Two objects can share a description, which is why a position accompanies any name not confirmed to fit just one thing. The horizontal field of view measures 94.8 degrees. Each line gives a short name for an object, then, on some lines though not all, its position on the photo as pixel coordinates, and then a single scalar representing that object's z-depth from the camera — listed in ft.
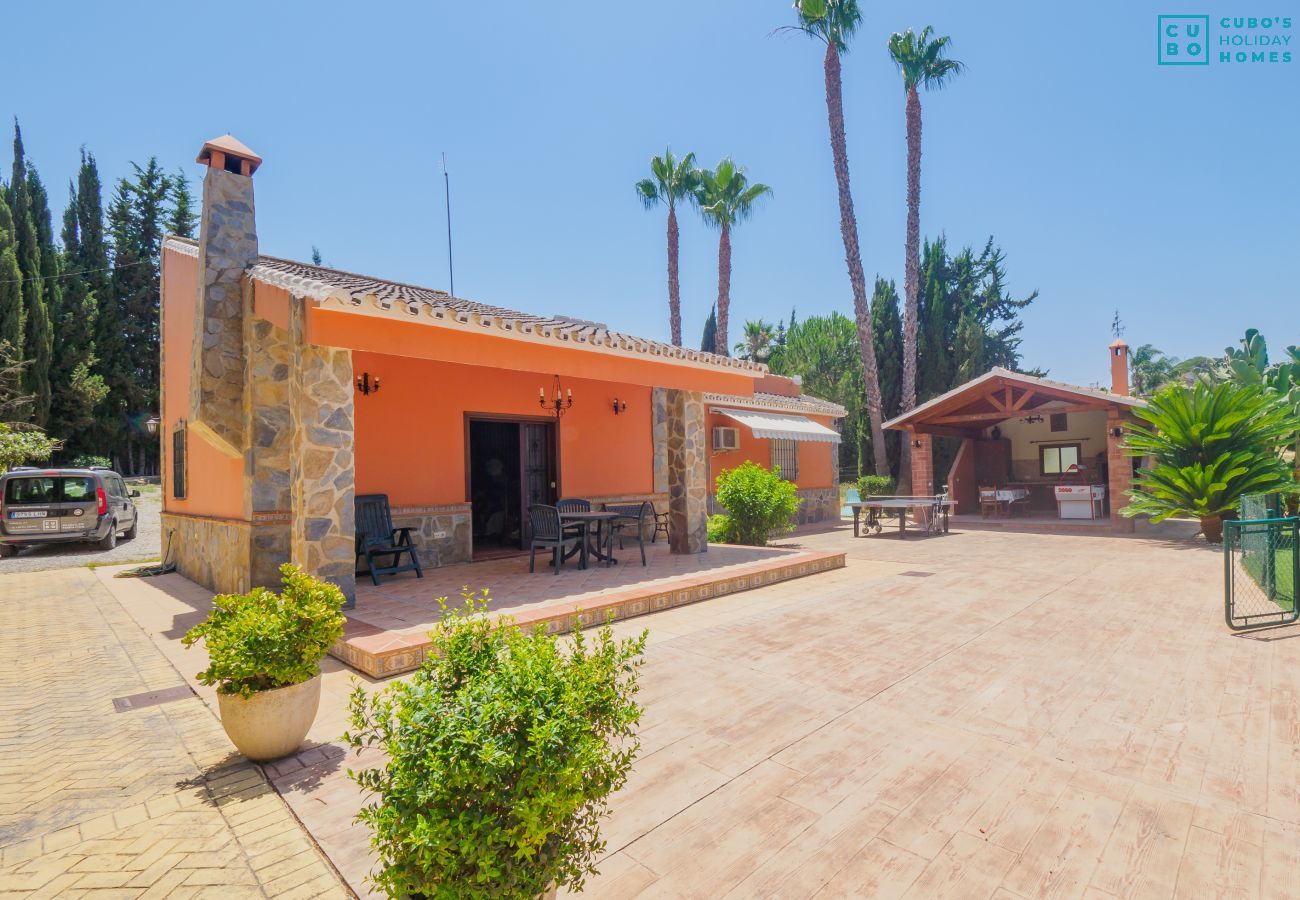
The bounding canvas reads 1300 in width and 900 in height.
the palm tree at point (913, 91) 71.82
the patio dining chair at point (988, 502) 60.59
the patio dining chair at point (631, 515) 32.30
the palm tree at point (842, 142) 69.36
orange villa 21.43
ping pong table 48.62
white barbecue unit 56.29
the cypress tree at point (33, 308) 82.79
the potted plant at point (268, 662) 11.34
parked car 43.96
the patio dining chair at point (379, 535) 26.86
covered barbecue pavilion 50.55
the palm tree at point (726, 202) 86.69
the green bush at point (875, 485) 75.97
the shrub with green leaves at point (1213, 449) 39.01
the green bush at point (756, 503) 40.24
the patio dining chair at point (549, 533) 28.32
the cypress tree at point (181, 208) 108.37
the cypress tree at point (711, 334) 129.80
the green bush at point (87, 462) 84.49
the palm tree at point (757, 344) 135.54
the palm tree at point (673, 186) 88.74
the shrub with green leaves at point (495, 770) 5.37
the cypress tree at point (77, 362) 87.66
